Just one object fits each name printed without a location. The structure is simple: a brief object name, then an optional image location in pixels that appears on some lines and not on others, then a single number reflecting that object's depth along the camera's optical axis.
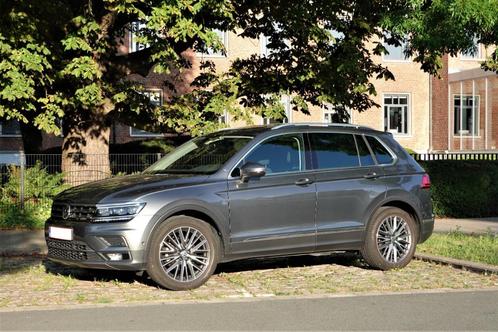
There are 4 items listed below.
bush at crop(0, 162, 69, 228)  13.58
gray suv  7.11
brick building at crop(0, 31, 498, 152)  27.86
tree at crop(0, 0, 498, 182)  10.95
